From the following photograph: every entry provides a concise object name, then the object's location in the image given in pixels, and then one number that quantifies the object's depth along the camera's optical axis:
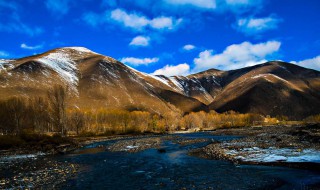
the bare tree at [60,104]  86.19
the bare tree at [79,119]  146.75
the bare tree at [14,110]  96.11
